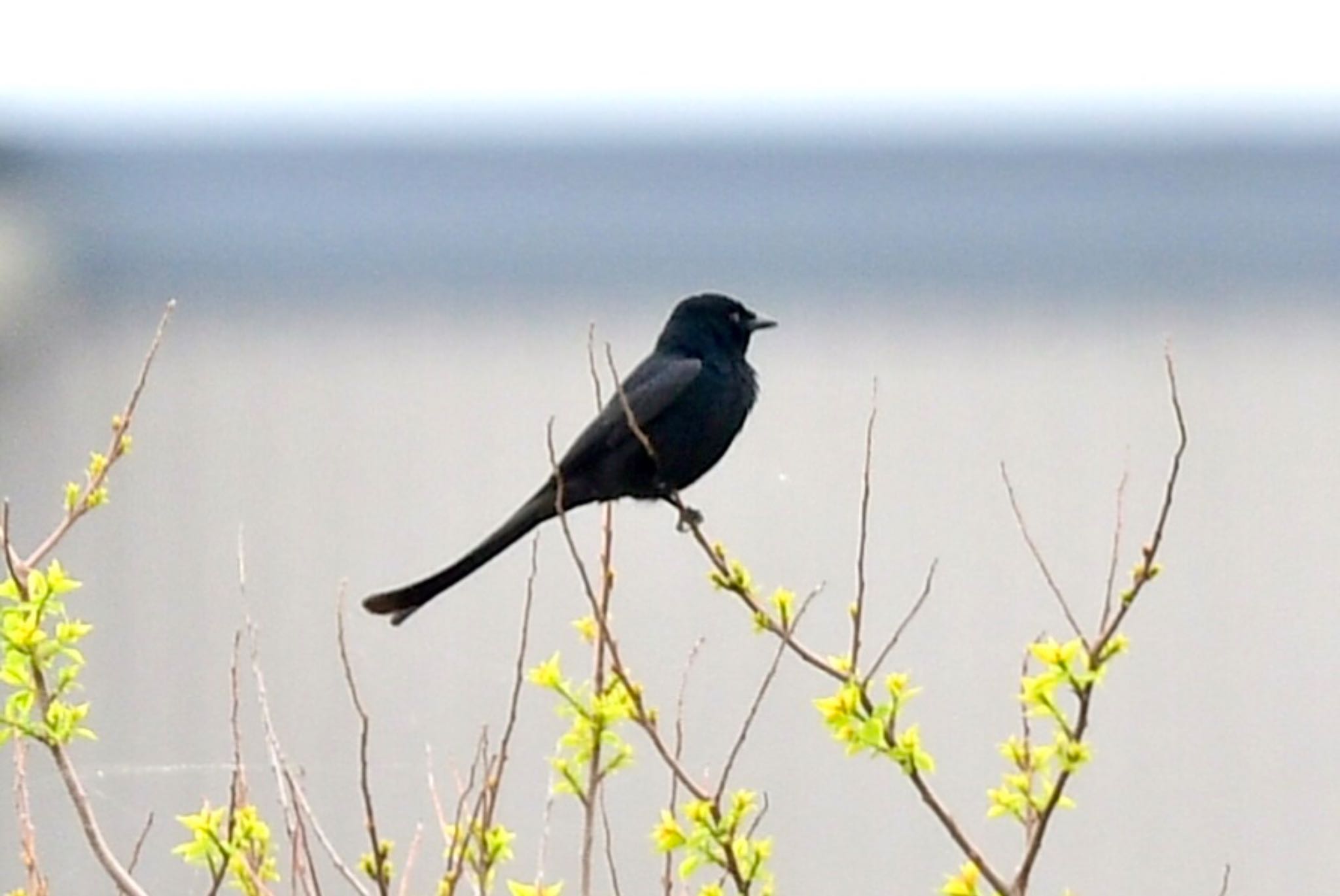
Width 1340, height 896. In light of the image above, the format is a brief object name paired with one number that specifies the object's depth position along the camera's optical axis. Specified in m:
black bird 7.90
